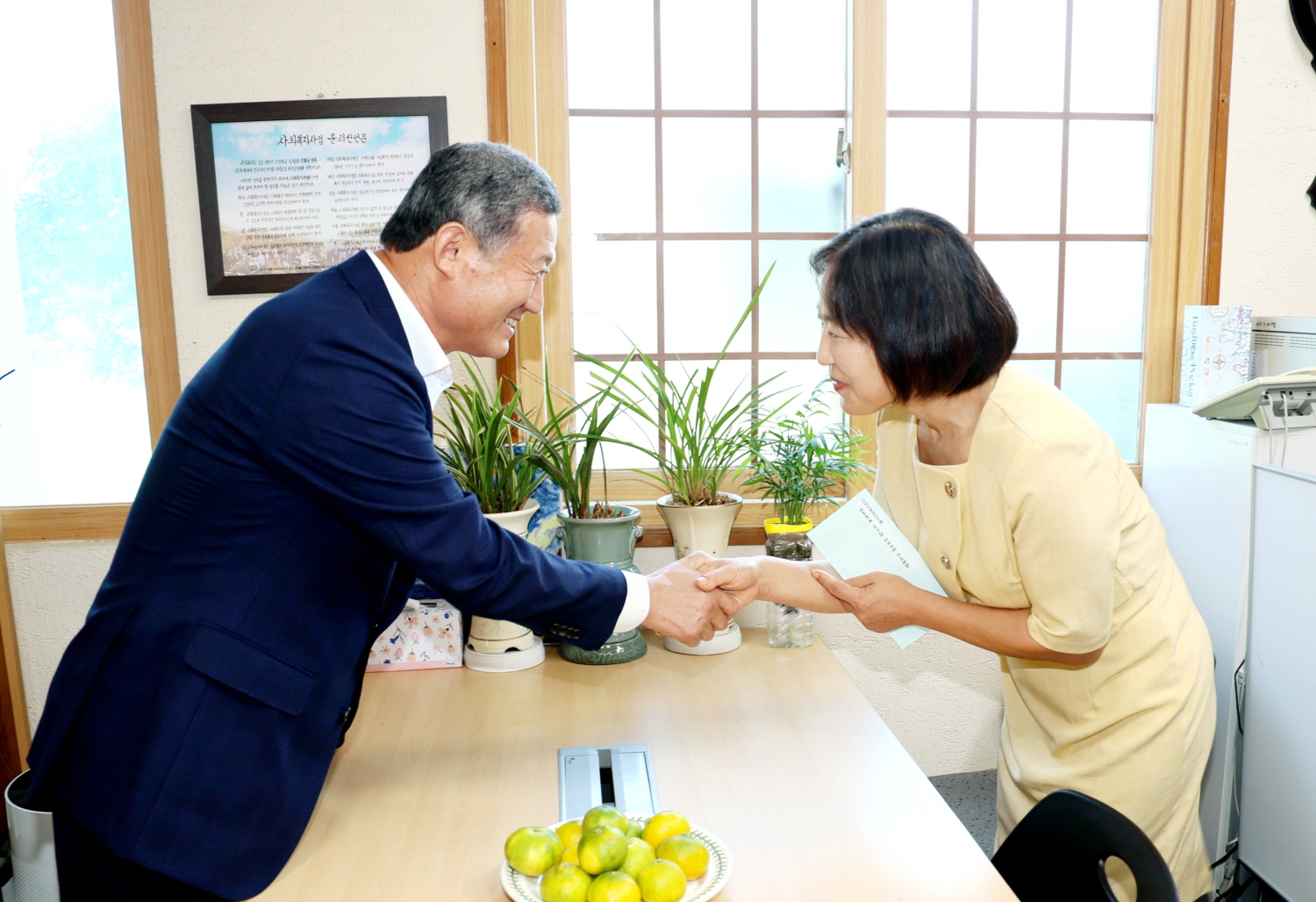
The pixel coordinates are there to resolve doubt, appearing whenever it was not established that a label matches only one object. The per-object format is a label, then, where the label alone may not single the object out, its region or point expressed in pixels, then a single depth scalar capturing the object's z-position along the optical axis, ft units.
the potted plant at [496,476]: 6.38
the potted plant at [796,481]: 6.66
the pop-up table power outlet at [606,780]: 4.50
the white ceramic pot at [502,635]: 6.35
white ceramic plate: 3.59
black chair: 3.74
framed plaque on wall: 7.66
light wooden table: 3.92
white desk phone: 6.94
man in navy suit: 3.81
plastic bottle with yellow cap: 6.64
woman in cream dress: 4.47
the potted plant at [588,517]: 6.48
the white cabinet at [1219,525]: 7.09
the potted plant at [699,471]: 6.82
